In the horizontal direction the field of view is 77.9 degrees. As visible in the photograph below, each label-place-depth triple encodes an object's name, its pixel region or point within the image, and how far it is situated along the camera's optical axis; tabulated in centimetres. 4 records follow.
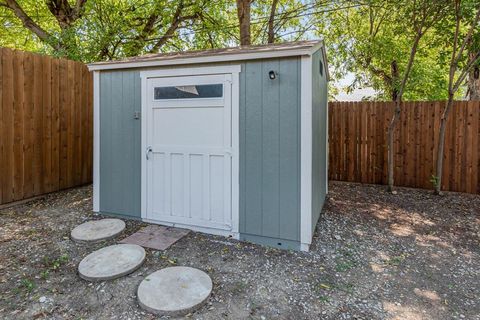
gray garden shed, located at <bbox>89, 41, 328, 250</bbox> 320
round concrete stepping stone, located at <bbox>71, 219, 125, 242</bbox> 338
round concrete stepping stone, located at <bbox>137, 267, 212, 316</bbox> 222
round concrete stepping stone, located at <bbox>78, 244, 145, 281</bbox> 261
